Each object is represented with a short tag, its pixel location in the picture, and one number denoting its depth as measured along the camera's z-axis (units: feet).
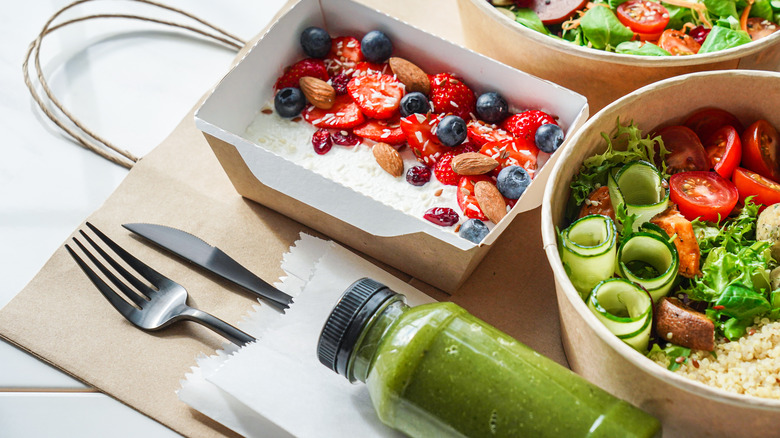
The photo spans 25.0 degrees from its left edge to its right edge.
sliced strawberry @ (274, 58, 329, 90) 2.92
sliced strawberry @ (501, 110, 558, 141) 2.80
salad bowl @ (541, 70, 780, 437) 2.43
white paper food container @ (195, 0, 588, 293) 2.68
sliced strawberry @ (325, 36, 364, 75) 2.95
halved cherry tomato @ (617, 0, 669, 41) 2.90
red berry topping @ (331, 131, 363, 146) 2.86
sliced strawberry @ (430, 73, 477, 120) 2.85
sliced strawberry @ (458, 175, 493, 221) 2.75
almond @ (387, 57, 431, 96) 2.88
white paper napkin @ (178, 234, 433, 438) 2.62
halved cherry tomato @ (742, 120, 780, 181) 2.66
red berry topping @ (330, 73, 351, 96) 2.93
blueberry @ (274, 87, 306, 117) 2.88
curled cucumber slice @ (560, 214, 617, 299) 2.53
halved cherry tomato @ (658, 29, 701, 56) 2.85
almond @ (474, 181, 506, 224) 2.73
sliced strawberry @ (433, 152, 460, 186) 2.80
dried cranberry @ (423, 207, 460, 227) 2.75
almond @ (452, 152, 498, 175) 2.76
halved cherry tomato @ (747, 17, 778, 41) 2.88
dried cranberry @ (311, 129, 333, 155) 2.86
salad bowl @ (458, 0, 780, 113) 2.74
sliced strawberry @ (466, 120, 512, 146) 2.83
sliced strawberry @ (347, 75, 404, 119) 2.86
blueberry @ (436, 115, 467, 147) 2.80
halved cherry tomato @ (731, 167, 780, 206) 2.63
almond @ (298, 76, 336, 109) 2.89
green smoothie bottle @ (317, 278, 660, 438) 2.45
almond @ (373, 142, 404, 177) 2.81
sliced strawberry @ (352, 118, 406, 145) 2.86
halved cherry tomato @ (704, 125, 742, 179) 2.67
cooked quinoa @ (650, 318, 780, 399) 2.48
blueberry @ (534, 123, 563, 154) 2.76
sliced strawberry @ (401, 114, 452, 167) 2.83
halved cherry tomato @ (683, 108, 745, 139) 2.70
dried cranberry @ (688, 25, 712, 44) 2.89
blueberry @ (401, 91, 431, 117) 2.85
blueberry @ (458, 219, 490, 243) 2.71
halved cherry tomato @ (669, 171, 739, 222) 2.63
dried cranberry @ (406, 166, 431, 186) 2.80
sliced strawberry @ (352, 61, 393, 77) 2.92
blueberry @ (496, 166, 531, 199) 2.74
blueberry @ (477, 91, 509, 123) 2.83
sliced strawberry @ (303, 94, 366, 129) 2.88
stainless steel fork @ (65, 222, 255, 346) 2.72
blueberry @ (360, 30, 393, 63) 2.91
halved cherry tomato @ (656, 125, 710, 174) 2.68
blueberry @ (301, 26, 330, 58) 2.93
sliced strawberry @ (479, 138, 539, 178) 2.79
